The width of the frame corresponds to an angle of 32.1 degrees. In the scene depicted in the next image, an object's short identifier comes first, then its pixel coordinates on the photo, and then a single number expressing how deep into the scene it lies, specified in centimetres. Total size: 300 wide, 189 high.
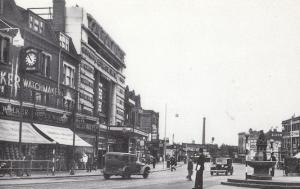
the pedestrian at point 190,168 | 3803
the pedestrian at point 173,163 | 6269
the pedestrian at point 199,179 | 2497
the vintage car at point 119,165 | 3641
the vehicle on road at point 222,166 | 5281
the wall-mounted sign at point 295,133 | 11256
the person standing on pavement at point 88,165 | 4866
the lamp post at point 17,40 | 3812
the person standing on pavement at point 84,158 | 4941
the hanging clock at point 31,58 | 4009
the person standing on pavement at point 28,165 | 3622
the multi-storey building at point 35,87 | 3869
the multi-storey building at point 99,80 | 5744
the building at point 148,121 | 12875
